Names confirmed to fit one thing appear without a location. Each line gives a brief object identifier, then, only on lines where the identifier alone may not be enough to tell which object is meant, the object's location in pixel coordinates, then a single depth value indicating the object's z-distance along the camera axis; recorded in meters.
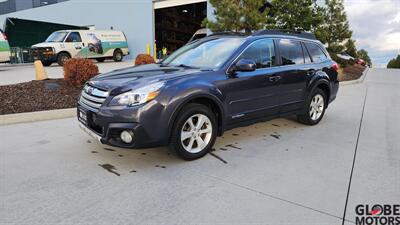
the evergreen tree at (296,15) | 13.84
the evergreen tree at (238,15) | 11.30
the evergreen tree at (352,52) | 36.37
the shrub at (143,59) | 10.00
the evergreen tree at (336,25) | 18.95
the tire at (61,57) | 17.27
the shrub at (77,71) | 7.98
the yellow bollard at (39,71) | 9.31
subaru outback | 3.76
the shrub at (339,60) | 16.12
